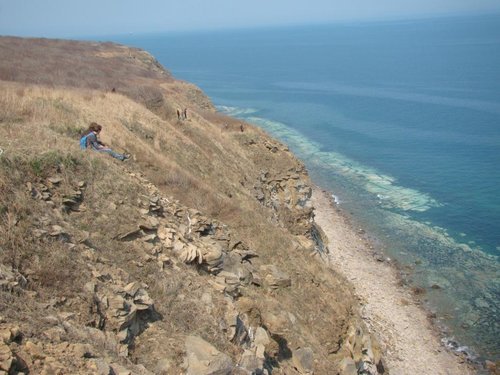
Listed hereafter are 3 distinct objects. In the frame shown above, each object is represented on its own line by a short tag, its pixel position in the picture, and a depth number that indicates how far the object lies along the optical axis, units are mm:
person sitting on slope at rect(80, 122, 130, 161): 17953
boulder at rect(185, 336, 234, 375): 10562
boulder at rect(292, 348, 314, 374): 15727
